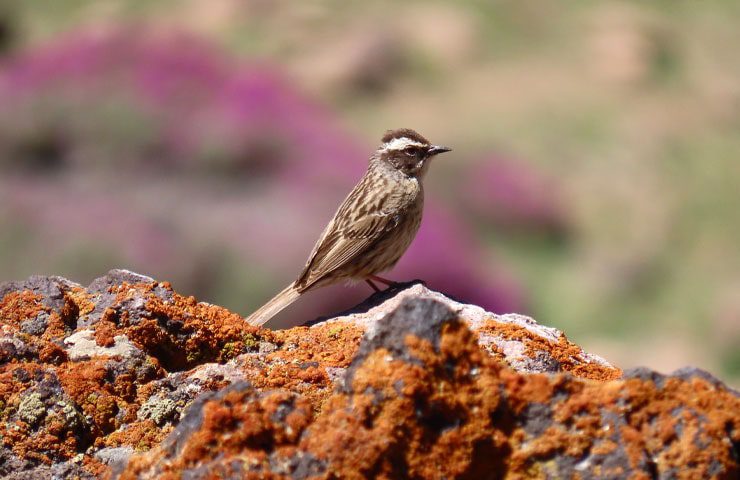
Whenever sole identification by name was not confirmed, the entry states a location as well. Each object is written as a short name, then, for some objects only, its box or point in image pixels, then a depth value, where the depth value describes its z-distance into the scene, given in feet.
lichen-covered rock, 20.56
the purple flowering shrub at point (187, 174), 74.74
